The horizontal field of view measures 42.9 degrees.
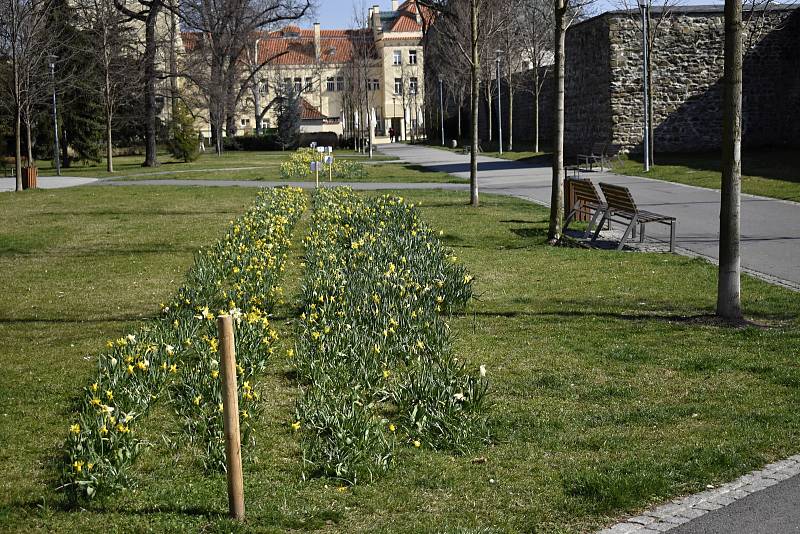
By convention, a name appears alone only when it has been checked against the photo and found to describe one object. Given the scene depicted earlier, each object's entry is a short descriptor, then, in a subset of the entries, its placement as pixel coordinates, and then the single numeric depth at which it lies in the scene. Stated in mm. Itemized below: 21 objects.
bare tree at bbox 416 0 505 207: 18766
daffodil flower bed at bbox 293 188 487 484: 5555
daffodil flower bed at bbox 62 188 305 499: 5070
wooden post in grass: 4461
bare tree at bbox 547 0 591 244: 14109
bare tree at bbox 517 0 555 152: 50950
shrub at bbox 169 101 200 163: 49438
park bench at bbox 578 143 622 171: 32969
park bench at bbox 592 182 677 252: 13758
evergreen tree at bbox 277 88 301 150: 69938
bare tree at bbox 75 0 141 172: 39094
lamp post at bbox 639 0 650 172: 29594
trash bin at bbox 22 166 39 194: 30250
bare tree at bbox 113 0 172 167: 42781
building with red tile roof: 95312
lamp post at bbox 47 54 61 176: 33994
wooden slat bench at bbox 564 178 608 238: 15109
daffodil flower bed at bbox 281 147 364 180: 33281
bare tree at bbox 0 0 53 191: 28781
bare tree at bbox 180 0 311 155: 55156
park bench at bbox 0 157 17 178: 41656
